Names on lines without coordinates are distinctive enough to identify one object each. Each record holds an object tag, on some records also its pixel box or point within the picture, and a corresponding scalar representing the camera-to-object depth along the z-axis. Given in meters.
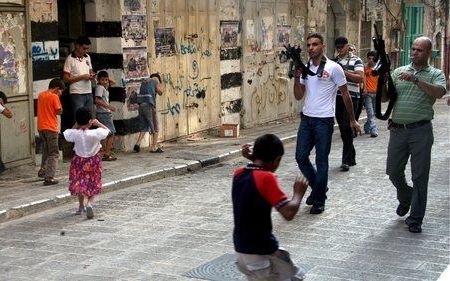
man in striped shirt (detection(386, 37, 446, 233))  7.93
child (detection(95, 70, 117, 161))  12.58
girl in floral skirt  8.89
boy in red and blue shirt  4.67
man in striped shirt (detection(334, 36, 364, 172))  11.98
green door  30.31
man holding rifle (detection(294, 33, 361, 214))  8.90
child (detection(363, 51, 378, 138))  16.69
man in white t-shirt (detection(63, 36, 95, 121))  12.48
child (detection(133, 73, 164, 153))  13.62
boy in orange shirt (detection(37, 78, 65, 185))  10.57
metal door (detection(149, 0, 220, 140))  14.78
